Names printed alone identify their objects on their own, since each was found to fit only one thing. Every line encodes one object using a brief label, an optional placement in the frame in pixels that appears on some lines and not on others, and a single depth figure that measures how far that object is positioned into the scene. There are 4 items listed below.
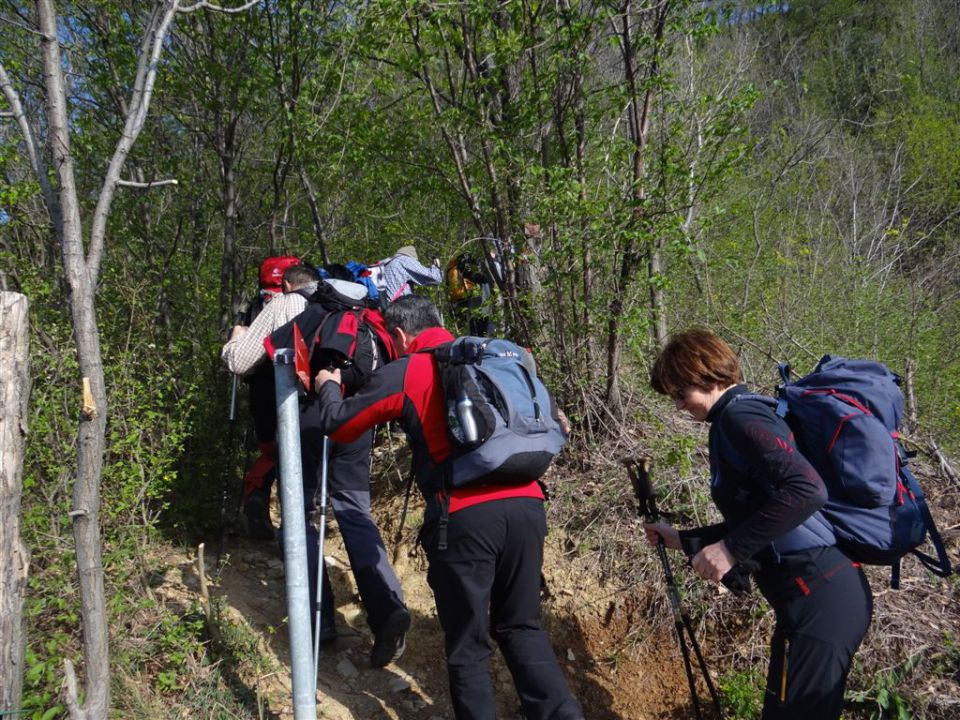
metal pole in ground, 2.94
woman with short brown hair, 2.41
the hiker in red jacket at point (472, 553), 3.02
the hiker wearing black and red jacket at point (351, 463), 3.73
